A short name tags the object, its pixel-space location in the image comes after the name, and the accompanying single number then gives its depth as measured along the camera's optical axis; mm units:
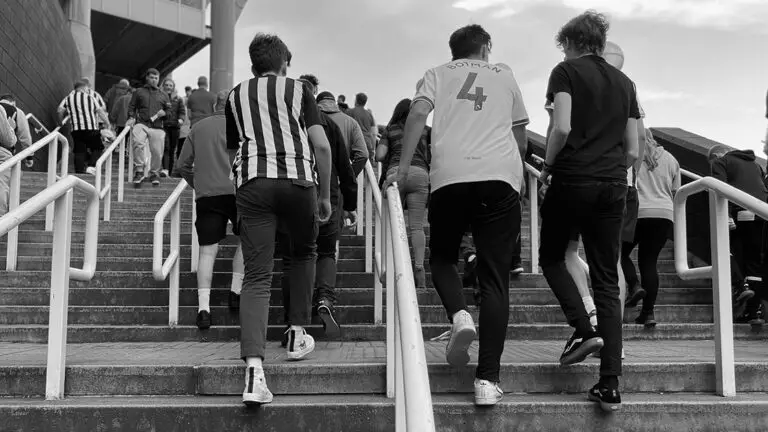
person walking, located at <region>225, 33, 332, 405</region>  3514
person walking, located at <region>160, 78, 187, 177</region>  11625
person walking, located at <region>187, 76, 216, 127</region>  11984
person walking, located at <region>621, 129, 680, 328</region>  5504
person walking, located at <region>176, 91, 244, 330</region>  5051
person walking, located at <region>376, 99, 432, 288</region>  5633
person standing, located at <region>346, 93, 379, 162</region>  10430
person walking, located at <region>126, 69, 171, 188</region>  10219
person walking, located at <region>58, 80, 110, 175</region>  11273
